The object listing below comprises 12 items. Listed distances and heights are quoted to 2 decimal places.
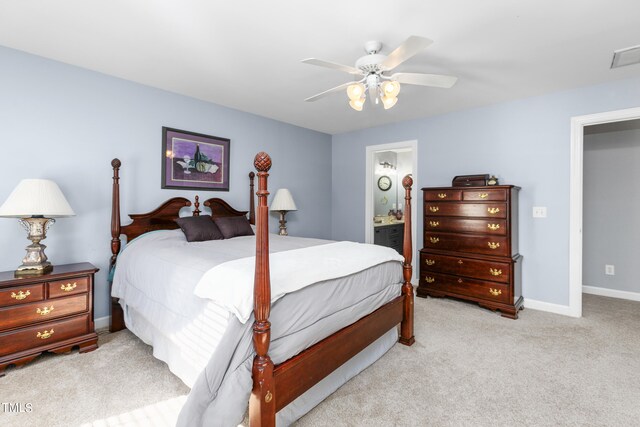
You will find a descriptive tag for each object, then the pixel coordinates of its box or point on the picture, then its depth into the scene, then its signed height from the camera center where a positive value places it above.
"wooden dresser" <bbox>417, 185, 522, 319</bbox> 3.29 -0.41
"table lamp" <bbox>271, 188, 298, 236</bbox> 4.20 +0.11
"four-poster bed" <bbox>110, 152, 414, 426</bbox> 1.37 -0.76
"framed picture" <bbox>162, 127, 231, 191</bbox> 3.35 +0.58
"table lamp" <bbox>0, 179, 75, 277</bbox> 2.17 -0.01
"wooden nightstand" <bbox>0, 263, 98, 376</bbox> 2.12 -0.77
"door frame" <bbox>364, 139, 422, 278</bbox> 4.44 +0.38
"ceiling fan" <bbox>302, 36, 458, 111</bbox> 2.13 +0.96
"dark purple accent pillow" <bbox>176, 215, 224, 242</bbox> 2.98 -0.18
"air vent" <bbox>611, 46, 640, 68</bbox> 2.44 +1.29
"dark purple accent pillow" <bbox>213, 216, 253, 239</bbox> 3.26 -0.17
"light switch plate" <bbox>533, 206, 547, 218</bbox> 3.46 +0.00
